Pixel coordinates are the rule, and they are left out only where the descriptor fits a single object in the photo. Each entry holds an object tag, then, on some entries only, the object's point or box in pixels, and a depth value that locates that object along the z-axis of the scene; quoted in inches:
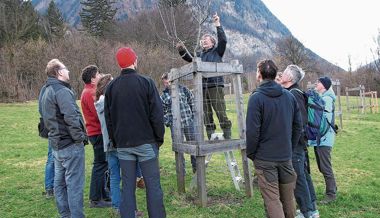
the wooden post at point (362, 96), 958.9
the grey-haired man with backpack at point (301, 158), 201.5
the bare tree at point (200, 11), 245.9
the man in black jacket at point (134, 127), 178.7
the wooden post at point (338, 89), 621.1
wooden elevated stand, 226.2
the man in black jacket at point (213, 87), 263.0
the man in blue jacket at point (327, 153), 243.6
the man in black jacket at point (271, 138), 167.5
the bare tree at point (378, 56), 1840.4
